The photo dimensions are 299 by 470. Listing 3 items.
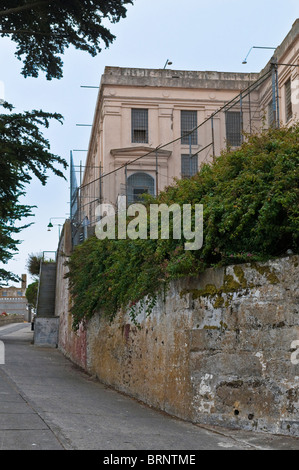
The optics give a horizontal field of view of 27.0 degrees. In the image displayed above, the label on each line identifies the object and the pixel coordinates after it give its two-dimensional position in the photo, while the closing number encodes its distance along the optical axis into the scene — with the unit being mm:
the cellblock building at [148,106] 33406
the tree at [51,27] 14078
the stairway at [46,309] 26094
